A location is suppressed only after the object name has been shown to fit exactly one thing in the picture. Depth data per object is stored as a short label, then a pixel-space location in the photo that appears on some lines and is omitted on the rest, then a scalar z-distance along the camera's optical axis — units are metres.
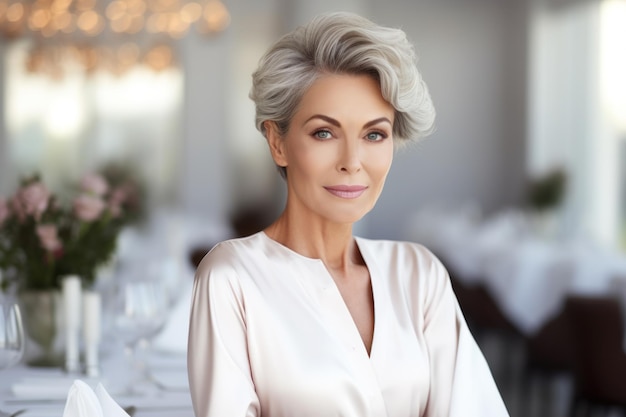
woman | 1.66
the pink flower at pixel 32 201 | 2.83
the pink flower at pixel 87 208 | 2.93
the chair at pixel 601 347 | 4.53
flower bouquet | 2.84
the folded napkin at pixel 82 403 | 1.63
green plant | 9.70
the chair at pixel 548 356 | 5.53
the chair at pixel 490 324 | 7.17
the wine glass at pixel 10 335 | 1.98
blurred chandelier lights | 7.30
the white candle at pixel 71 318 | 2.63
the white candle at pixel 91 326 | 2.62
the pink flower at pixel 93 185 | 3.12
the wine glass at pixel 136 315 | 2.44
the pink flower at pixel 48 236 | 2.83
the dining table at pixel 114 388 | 2.11
